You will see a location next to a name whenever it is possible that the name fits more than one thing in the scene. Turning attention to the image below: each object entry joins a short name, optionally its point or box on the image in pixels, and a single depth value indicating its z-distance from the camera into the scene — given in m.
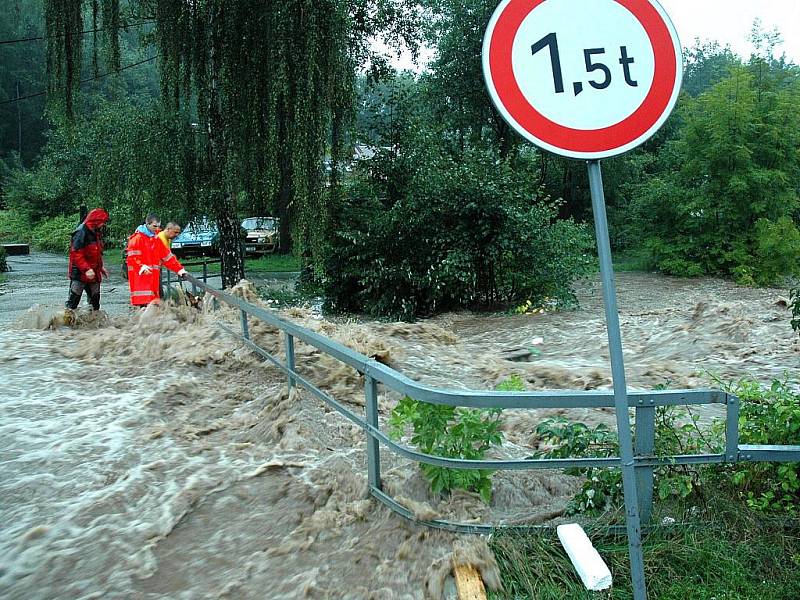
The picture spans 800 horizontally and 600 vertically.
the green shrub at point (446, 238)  15.44
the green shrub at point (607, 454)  3.79
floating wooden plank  3.19
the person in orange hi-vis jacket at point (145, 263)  11.02
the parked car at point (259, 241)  34.11
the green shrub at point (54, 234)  41.63
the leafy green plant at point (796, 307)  5.03
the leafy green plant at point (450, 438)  3.97
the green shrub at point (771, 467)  3.88
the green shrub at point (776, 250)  22.36
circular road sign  2.83
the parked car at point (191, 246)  33.84
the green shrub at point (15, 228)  49.59
